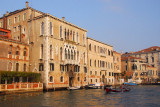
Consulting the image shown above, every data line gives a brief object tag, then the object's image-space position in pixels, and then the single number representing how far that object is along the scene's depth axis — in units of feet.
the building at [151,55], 261.03
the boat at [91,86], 139.23
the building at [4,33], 112.78
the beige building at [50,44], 113.50
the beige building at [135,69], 229.58
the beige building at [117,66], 199.63
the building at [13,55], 100.68
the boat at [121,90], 98.23
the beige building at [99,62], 156.66
